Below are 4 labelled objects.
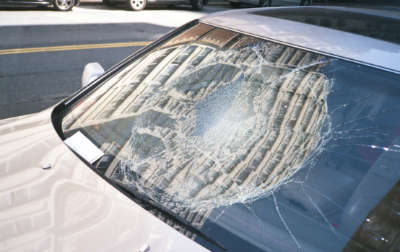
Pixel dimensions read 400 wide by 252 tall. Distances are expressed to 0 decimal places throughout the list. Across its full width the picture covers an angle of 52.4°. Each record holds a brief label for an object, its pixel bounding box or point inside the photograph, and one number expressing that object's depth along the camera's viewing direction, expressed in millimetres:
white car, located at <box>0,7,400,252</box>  1438
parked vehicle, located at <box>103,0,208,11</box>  12414
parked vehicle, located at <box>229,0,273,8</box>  15945
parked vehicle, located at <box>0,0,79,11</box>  10029
